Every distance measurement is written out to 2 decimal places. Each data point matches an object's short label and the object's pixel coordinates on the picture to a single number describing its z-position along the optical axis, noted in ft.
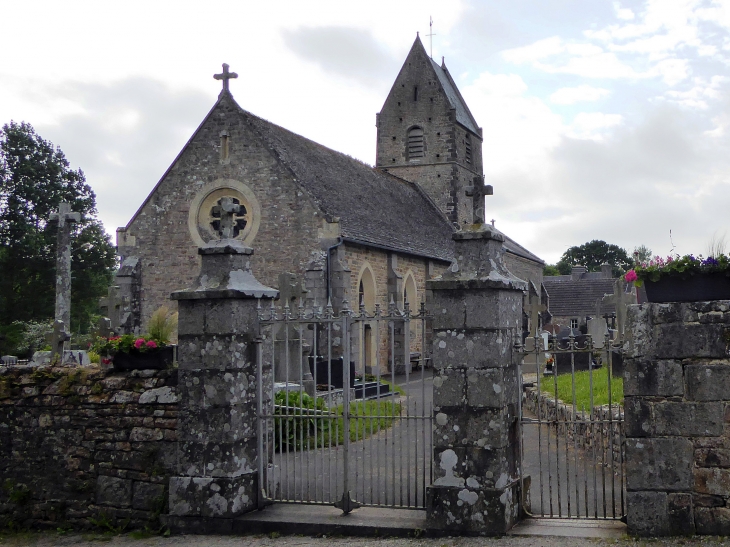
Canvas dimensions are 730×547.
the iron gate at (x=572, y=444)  20.31
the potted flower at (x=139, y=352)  23.98
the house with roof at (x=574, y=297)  150.51
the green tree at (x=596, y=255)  269.73
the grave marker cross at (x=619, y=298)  51.28
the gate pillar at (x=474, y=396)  20.22
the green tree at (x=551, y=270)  293.14
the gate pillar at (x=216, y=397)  22.35
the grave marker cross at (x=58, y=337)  44.62
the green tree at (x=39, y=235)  132.05
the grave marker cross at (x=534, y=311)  65.26
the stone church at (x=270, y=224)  69.62
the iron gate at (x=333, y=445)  21.77
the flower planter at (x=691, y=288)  19.31
